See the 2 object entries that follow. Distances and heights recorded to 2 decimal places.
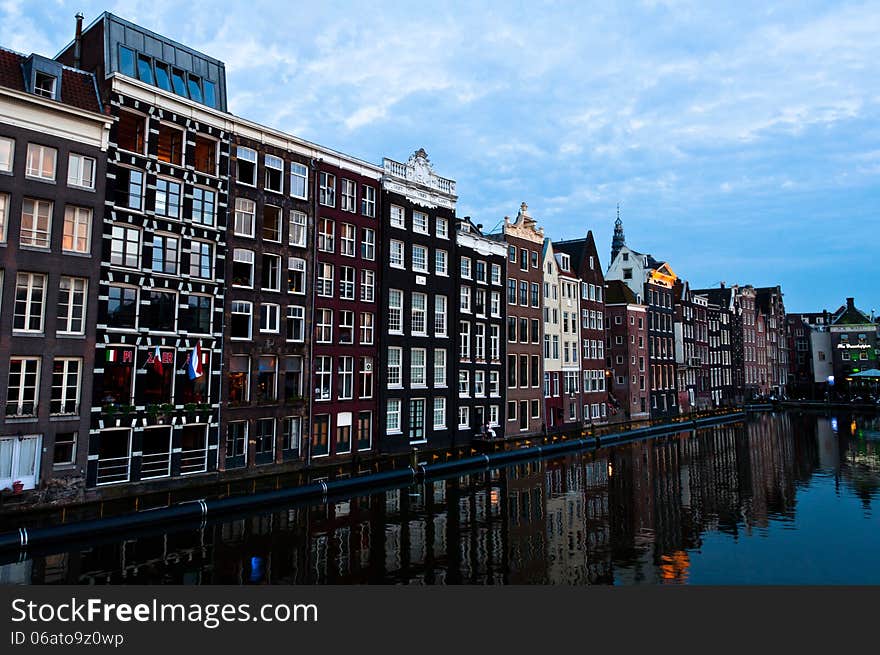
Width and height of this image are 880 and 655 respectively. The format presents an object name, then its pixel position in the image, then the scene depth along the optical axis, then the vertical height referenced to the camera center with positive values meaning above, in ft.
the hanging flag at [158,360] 118.62 +4.25
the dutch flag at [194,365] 117.80 +3.30
